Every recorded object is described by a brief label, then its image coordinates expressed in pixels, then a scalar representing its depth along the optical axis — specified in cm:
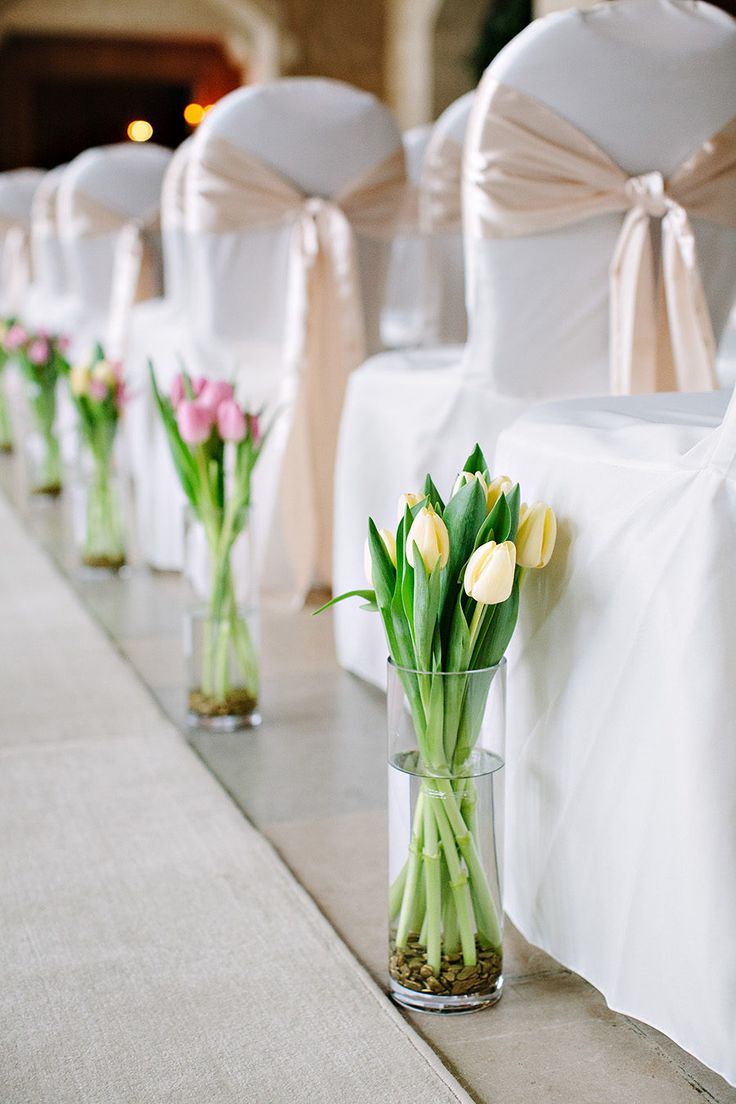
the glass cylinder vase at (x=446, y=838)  138
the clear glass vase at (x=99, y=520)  348
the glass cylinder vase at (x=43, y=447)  450
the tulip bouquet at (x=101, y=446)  337
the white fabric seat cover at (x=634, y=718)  119
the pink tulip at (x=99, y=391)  335
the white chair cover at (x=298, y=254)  309
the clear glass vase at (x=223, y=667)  236
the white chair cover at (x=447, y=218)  344
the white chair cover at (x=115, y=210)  479
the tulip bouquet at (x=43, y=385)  439
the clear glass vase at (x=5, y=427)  600
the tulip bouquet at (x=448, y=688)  135
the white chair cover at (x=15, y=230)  743
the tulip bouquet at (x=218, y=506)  220
